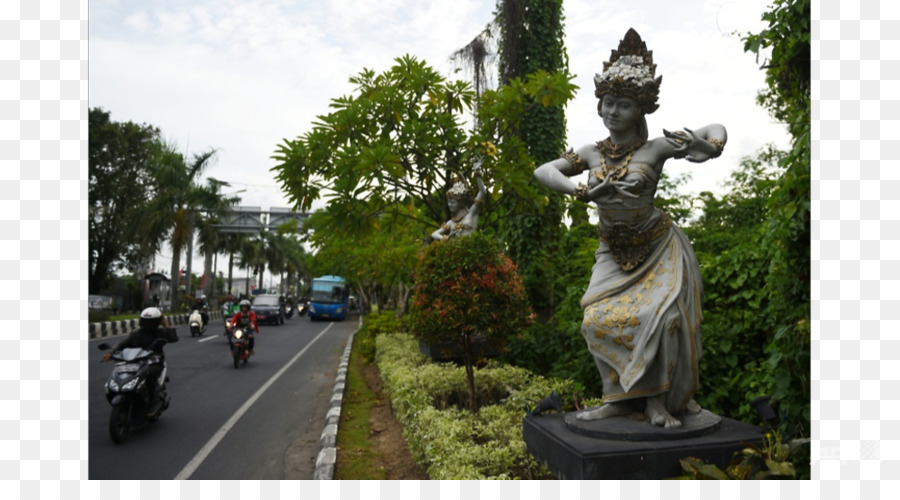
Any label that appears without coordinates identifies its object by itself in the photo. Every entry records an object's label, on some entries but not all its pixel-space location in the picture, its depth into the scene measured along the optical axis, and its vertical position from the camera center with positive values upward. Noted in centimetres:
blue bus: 3428 -287
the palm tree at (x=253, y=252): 4947 -18
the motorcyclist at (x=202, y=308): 1913 -201
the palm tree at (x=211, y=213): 2520 +166
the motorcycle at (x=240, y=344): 1195 -192
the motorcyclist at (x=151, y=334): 684 -100
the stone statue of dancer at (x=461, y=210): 799 +56
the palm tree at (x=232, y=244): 4205 +43
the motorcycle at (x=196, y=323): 1852 -228
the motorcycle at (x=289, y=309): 3750 -386
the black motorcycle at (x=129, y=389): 601 -146
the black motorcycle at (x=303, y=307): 4409 -431
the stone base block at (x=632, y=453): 298 -105
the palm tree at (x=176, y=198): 2308 +206
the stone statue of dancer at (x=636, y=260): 338 -6
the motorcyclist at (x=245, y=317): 1279 -147
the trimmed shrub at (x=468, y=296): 586 -46
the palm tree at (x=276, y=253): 5141 -28
